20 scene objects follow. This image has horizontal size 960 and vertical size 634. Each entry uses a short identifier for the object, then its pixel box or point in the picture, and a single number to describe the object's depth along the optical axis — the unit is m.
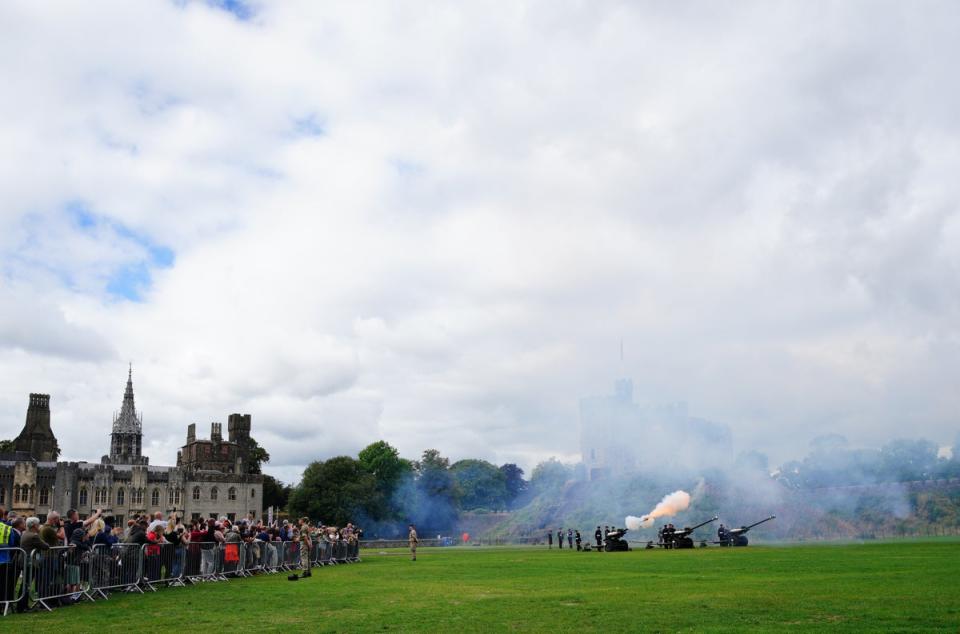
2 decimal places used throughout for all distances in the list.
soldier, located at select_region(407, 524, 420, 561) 41.42
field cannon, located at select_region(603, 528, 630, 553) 49.75
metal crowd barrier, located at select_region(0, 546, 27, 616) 15.75
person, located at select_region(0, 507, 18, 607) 15.74
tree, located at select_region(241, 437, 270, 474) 135.62
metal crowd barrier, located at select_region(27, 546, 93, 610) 16.42
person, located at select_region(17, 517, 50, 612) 16.36
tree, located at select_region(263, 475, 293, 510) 139.38
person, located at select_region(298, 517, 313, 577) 28.30
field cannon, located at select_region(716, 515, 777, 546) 52.06
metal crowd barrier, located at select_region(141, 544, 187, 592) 21.86
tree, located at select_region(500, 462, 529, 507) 187.90
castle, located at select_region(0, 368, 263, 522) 110.25
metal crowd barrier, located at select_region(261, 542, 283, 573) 30.89
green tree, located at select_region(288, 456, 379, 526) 106.94
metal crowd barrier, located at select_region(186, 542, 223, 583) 24.88
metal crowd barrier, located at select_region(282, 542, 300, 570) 33.19
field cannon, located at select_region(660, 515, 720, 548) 51.19
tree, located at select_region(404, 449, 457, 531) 119.50
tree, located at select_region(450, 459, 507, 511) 166.75
